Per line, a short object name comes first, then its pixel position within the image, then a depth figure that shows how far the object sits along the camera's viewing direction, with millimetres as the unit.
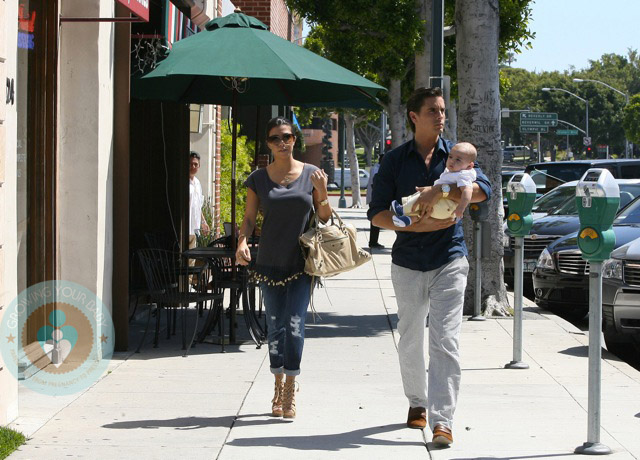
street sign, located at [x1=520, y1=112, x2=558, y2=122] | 64562
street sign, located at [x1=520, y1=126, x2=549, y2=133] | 64125
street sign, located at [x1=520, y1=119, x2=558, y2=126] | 64375
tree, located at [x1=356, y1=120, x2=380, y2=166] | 73038
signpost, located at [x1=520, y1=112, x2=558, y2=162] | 64375
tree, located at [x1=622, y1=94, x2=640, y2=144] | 66812
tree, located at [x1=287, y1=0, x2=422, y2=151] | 21094
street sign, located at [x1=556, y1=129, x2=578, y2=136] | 68900
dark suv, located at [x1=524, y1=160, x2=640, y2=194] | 20094
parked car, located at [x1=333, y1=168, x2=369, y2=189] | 66819
